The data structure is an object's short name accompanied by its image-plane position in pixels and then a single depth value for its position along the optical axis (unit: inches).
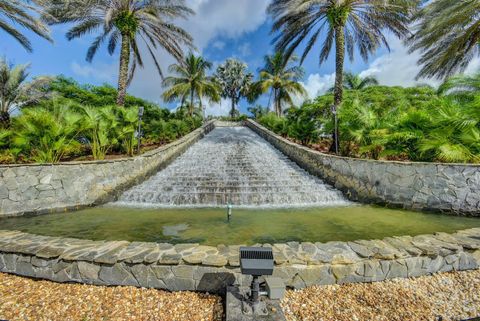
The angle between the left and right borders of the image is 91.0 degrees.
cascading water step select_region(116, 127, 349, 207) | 282.8
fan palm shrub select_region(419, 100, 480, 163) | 257.6
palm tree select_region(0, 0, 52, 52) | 358.9
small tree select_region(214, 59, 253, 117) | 1819.6
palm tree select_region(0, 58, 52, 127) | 507.8
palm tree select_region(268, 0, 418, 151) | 416.2
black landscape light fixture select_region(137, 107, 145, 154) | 378.9
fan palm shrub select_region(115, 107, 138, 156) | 378.0
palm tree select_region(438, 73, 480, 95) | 324.1
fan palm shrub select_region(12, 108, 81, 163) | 288.0
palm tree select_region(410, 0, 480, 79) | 362.9
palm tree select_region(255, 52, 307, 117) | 1148.5
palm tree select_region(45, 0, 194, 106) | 447.8
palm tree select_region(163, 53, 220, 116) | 1082.1
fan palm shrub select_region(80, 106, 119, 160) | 332.5
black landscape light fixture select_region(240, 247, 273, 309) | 89.7
